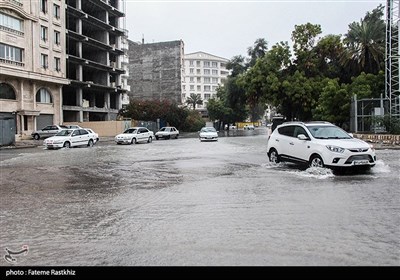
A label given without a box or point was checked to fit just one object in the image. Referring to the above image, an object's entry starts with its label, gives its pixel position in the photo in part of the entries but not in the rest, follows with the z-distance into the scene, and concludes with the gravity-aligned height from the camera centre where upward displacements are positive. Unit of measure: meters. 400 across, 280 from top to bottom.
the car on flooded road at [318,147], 12.09 -0.68
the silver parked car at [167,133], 46.28 -0.69
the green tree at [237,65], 74.88 +11.59
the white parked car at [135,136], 35.83 -0.81
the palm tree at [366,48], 37.59 +7.37
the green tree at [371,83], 33.55 +3.59
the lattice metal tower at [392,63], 29.61 +4.92
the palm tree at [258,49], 69.88 +13.59
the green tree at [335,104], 33.76 +1.87
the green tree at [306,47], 40.53 +8.22
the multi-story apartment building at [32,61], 41.78 +7.63
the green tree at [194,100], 120.79 +8.16
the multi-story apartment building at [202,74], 146.38 +19.46
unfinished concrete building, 55.22 +9.81
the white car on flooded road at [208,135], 38.31 -0.80
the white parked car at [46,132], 42.94 -0.41
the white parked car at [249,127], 109.38 -0.17
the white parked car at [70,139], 29.38 -0.88
